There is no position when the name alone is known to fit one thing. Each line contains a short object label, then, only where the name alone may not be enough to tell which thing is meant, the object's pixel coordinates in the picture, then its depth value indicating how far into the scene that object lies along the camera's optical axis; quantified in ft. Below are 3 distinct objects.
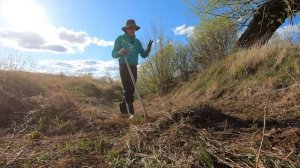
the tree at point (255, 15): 17.62
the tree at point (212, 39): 19.26
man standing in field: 11.55
